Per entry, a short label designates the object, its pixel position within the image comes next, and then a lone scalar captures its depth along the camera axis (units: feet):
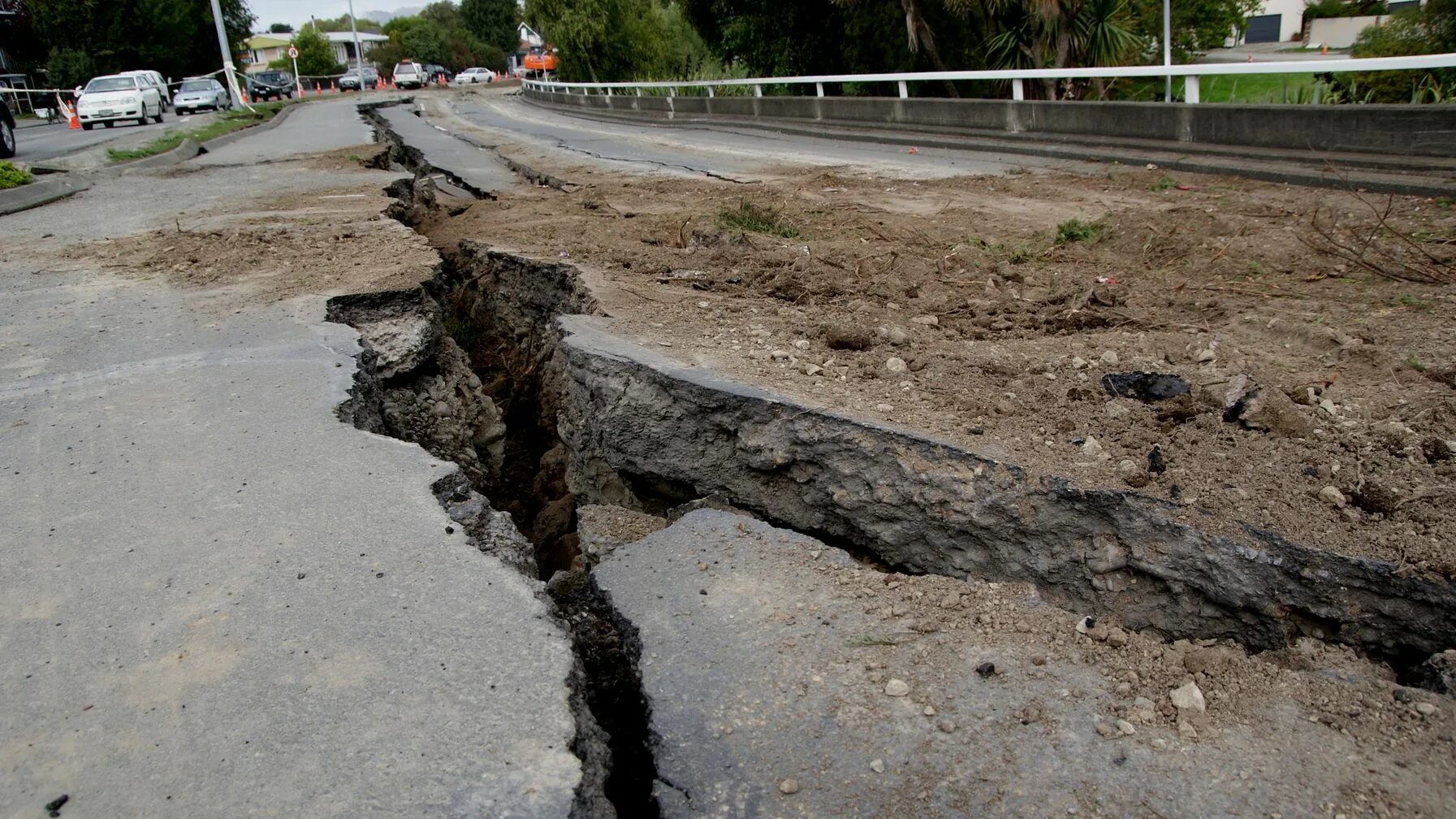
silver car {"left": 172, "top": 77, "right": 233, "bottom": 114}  115.85
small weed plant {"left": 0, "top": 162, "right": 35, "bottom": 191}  38.01
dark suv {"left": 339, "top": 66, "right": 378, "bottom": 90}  208.85
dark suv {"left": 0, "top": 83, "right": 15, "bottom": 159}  57.47
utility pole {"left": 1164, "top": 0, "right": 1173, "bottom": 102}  35.58
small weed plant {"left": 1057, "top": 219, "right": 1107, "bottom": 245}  21.48
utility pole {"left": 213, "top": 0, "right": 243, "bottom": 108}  96.27
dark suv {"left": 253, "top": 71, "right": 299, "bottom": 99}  163.94
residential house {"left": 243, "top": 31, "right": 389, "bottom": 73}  356.38
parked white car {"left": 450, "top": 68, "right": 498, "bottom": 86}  214.90
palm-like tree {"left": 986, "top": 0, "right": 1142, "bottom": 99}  45.55
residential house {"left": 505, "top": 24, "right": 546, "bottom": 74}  287.20
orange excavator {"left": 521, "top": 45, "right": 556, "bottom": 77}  155.84
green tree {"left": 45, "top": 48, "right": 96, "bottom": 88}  145.79
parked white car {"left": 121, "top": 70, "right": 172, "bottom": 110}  99.04
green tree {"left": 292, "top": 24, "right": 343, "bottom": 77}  248.73
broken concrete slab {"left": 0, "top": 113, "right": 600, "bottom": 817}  7.00
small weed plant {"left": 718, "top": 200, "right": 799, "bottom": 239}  23.61
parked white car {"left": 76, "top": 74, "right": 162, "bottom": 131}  91.04
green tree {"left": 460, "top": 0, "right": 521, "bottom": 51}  295.89
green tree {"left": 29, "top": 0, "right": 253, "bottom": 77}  148.46
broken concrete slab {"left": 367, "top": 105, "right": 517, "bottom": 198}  39.91
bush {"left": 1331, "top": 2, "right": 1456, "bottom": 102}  32.45
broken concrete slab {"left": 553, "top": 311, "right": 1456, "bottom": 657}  8.92
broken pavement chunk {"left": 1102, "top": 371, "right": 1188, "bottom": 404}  12.41
